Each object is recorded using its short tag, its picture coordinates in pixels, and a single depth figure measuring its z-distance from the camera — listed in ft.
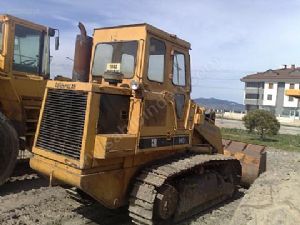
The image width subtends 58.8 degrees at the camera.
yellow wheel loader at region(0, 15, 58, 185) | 19.39
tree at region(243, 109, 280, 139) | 53.01
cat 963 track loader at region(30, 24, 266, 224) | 12.32
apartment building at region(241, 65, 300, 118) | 145.42
